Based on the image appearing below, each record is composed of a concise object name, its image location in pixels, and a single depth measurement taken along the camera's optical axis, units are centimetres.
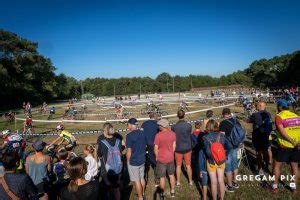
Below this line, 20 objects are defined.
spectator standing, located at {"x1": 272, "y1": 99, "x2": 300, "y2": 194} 537
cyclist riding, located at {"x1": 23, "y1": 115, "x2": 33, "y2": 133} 1681
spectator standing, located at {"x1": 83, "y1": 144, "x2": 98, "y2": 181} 586
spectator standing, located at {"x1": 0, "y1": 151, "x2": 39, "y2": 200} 337
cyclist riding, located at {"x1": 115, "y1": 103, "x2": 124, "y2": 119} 2254
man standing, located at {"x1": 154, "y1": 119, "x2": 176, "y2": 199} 588
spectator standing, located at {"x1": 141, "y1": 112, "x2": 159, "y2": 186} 696
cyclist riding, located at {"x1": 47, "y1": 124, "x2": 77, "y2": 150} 876
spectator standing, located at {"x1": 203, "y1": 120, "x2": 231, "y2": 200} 501
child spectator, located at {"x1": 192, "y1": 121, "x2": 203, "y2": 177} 707
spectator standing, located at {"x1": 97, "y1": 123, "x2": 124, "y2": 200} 521
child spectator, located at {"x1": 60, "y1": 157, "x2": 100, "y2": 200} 316
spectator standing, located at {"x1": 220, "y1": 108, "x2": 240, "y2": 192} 606
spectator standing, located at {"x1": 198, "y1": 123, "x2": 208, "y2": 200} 537
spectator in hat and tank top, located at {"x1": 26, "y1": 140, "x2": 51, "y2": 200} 487
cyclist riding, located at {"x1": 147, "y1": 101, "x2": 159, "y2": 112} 2412
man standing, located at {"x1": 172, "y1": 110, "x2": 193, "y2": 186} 648
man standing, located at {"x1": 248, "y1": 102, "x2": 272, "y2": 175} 673
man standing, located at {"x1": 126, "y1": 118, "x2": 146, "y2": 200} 559
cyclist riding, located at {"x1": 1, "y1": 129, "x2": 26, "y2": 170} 754
